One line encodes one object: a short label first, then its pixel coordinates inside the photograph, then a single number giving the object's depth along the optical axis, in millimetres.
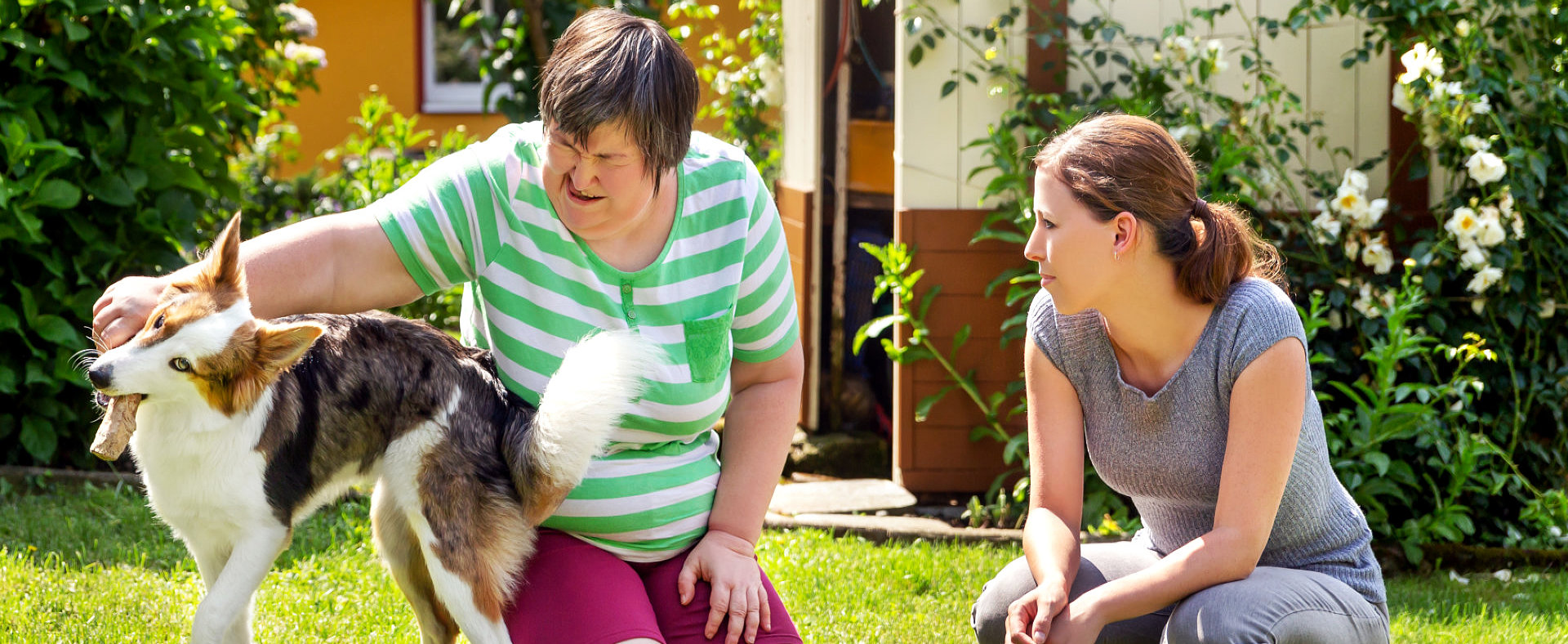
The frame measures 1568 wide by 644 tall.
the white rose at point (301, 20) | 6172
